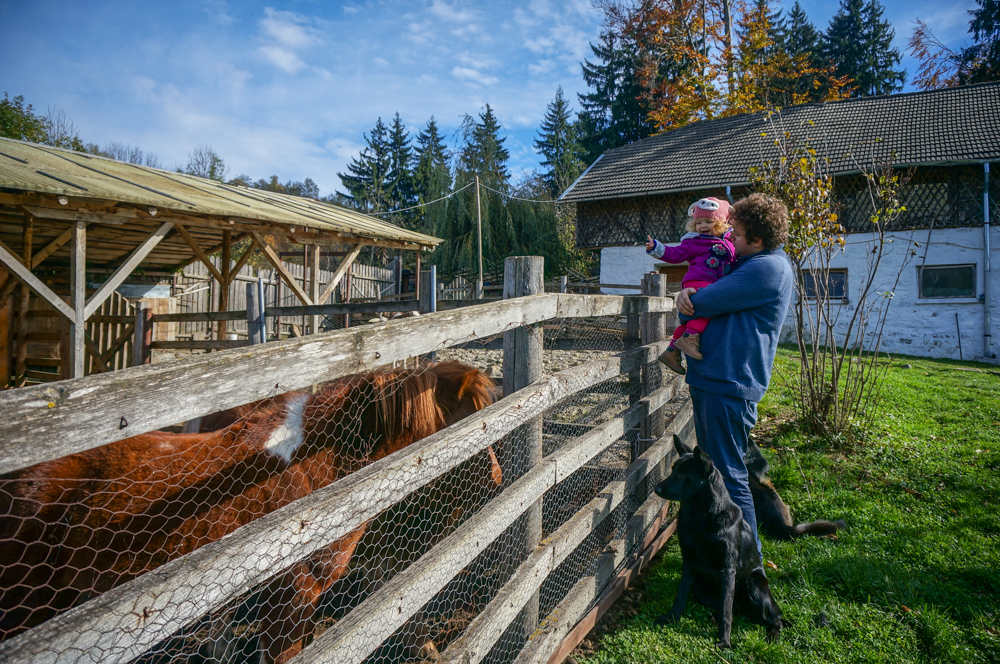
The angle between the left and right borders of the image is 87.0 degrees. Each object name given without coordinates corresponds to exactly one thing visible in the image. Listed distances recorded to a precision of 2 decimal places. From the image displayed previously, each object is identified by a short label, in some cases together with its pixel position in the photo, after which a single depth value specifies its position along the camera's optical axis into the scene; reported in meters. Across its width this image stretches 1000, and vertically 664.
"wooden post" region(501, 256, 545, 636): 2.31
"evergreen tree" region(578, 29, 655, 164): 33.53
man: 2.65
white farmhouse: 14.36
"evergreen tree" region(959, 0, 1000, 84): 26.11
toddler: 3.15
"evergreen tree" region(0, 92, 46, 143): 22.31
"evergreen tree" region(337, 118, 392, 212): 45.22
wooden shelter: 5.37
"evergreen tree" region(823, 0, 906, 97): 32.00
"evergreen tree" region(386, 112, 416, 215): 46.19
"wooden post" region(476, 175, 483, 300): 21.73
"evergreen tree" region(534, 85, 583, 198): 39.16
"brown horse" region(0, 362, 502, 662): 1.79
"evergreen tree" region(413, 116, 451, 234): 23.50
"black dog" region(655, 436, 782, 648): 2.65
